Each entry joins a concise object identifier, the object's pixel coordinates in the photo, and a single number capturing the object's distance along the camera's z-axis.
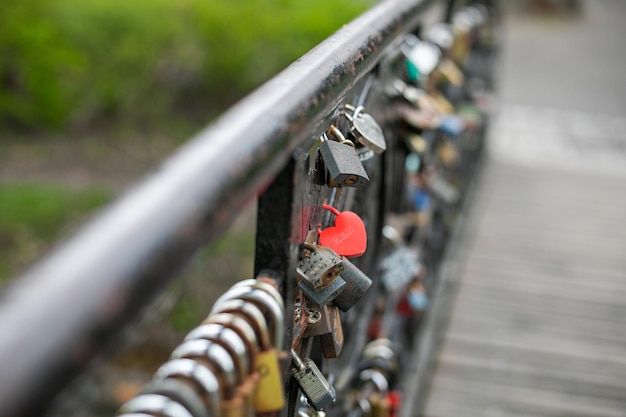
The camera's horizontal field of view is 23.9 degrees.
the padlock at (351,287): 1.24
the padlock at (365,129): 1.32
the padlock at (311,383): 1.20
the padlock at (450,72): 2.28
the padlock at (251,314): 1.04
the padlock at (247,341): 1.02
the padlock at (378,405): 1.57
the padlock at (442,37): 2.25
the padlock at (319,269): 1.18
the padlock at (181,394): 0.96
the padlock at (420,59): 1.78
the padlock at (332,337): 1.25
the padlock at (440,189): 2.13
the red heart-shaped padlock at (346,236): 1.25
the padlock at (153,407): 0.95
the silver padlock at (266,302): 1.06
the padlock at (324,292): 1.19
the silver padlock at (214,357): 1.00
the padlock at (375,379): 1.58
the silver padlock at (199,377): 0.98
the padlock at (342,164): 1.20
